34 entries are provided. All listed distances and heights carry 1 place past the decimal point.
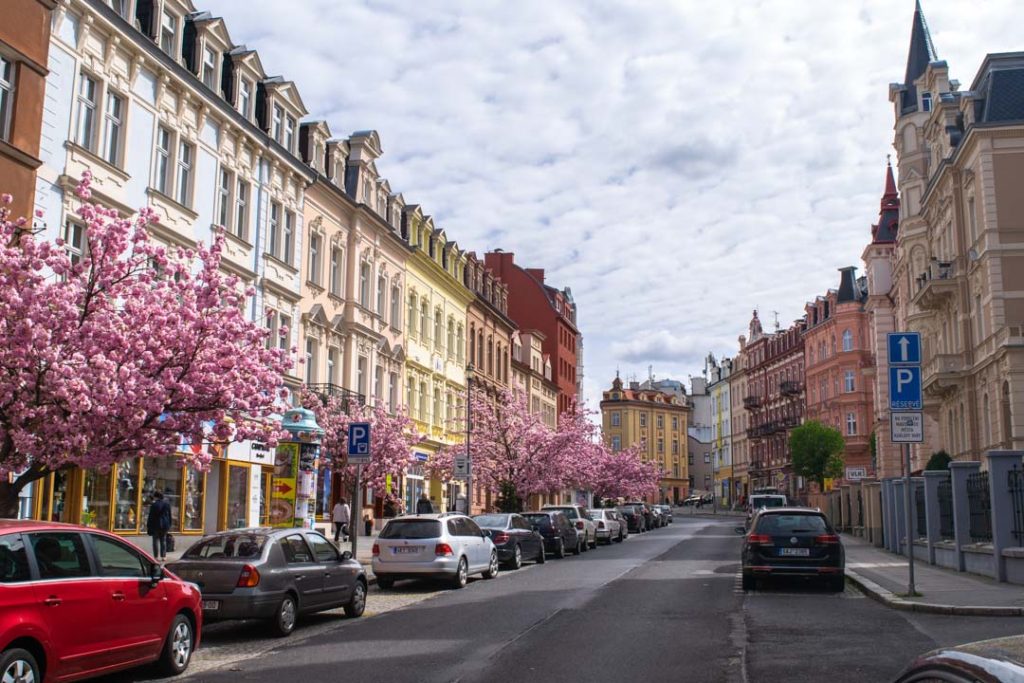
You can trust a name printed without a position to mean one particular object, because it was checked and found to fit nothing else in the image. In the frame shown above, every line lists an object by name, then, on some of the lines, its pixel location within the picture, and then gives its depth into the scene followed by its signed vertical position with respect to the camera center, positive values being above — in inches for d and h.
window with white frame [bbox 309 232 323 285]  1384.1 +332.4
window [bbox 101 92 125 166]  916.0 +337.0
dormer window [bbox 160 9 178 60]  1014.8 +465.8
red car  315.0 -36.9
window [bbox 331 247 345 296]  1461.6 +337.4
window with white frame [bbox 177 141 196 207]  1050.1 +337.7
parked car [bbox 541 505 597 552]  1393.9 -26.3
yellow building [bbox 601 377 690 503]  5206.7 +398.9
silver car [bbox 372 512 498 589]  777.6 -37.4
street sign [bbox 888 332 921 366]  655.8 +100.6
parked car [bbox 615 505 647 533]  2203.5 -30.3
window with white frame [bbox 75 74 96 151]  871.1 +332.9
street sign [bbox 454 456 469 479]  1242.6 +43.3
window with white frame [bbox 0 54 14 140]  769.6 +305.8
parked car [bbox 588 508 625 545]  1604.8 -34.8
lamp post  1251.2 +93.0
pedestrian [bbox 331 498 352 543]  1268.5 -17.9
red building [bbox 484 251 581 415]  3125.0 +605.7
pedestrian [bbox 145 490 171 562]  879.1 -19.4
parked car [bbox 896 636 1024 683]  128.9 -20.6
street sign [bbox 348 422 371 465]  845.8 +49.5
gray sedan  500.4 -37.7
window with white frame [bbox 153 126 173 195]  995.3 +334.8
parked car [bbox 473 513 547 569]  994.7 -35.6
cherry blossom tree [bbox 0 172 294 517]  512.7 +77.2
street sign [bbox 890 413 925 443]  641.6 +50.3
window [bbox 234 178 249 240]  1175.0 +334.4
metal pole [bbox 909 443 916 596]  644.4 -2.7
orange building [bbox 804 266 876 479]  3009.4 +415.9
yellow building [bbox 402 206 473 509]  1770.4 +300.5
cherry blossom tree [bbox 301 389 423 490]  1226.6 +67.4
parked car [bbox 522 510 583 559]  1218.6 -30.0
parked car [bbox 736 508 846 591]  729.0 -31.9
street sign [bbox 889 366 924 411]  651.5 +75.4
